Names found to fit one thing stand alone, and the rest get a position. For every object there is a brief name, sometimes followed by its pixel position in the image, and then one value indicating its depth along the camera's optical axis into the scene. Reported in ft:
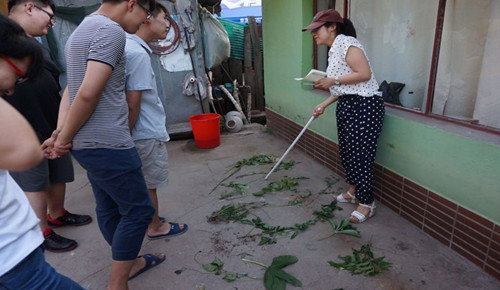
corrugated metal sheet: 23.63
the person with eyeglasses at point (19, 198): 2.93
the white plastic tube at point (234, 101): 22.28
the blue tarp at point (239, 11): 28.58
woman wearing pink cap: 8.32
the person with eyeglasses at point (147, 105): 6.59
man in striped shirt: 4.95
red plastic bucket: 16.07
